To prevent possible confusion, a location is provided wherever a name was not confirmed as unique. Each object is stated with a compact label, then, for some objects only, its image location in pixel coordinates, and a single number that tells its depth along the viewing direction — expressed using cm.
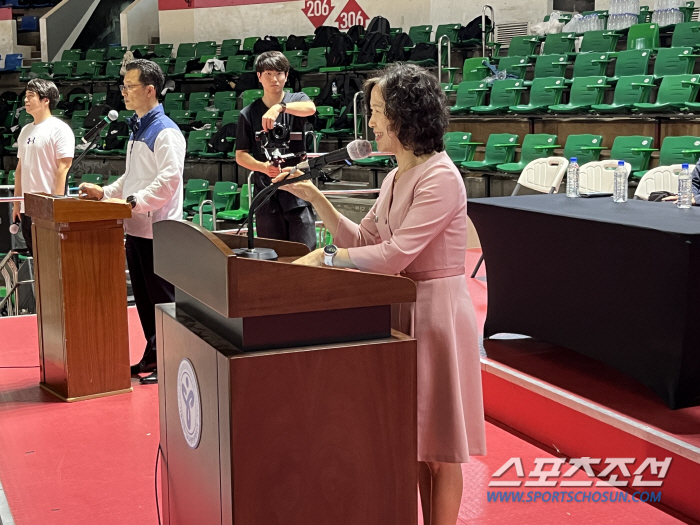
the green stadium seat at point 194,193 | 858
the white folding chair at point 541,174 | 463
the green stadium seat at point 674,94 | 628
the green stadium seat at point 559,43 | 834
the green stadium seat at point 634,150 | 621
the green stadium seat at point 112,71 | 1184
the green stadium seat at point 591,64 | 742
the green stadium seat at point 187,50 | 1212
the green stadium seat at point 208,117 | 1020
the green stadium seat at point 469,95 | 816
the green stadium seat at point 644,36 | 764
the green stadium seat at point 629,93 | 668
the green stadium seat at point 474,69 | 857
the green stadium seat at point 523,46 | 876
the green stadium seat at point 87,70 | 1212
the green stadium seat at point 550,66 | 778
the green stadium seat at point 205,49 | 1204
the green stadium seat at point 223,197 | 838
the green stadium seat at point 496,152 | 732
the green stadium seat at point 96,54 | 1272
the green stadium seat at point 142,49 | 1230
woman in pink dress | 165
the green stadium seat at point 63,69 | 1245
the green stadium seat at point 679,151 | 580
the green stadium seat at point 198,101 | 1078
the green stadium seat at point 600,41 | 799
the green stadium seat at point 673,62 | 682
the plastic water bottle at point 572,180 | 349
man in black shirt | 336
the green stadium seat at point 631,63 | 714
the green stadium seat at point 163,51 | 1230
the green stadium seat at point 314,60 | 1012
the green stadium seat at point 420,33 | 1004
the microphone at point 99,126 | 330
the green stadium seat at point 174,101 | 1101
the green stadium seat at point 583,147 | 663
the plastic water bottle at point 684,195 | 293
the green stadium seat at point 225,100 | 1035
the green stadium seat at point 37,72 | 1262
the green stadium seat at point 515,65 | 819
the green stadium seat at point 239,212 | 783
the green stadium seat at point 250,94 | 1007
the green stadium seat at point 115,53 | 1255
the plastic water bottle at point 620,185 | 317
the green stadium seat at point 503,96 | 777
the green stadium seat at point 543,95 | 738
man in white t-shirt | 456
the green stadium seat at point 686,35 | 732
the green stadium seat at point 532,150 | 696
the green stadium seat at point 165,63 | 1168
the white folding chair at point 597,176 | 448
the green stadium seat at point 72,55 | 1321
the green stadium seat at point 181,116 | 1043
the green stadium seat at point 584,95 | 702
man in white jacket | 327
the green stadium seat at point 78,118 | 1119
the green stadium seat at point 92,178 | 974
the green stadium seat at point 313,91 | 978
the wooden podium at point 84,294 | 317
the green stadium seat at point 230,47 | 1167
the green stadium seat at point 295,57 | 1032
